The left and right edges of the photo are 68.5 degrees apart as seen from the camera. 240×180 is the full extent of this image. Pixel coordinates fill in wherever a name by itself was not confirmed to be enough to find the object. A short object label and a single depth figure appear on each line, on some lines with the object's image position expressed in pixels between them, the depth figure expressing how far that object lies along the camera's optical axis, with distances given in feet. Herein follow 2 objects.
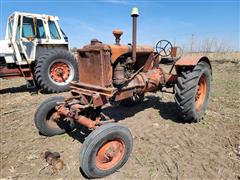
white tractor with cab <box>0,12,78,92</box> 18.93
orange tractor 7.69
